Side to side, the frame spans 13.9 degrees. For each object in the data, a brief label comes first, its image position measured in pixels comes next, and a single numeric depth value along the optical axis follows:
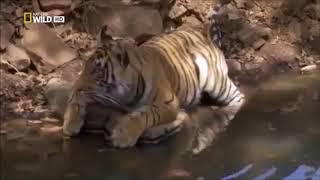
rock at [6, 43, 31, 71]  8.45
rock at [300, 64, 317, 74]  9.66
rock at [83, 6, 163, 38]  9.42
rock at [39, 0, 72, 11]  9.21
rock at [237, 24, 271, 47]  10.30
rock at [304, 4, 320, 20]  11.30
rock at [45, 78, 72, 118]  7.36
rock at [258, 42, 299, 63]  10.08
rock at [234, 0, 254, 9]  11.14
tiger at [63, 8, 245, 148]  6.57
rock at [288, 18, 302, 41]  10.91
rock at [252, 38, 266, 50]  10.29
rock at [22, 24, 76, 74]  8.59
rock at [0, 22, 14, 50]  8.64
